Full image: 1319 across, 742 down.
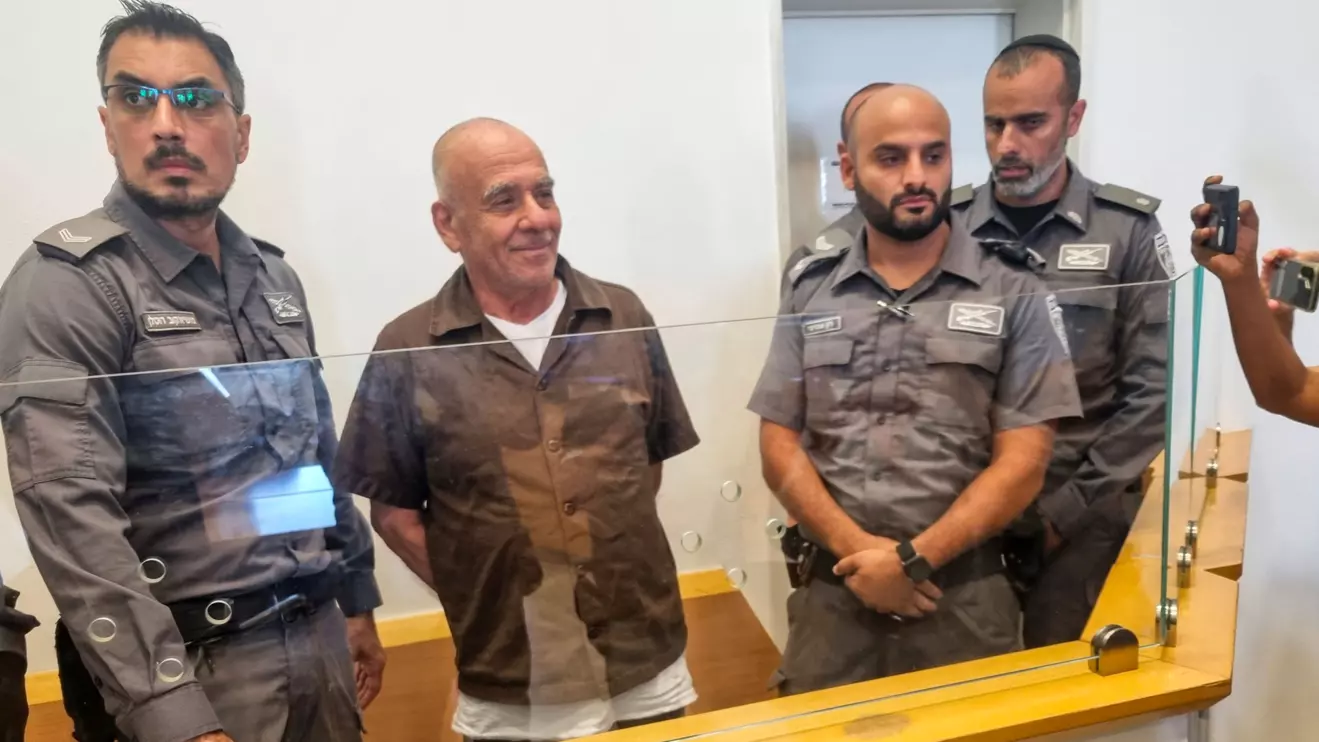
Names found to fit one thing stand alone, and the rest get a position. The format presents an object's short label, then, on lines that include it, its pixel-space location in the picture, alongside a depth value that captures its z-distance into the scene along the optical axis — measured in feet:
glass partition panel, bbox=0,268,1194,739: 2.87
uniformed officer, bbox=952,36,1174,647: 3.40
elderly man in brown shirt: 3.07
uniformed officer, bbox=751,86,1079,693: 3.35
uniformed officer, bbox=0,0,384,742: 2.81
